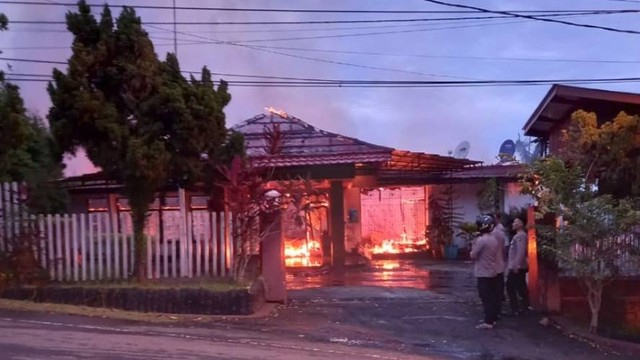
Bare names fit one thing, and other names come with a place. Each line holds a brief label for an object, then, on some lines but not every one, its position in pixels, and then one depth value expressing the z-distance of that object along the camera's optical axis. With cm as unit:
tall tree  1255
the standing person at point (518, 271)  1338
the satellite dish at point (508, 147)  2840
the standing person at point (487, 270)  1252
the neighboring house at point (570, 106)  1432
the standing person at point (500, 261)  1275
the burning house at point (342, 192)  1780
